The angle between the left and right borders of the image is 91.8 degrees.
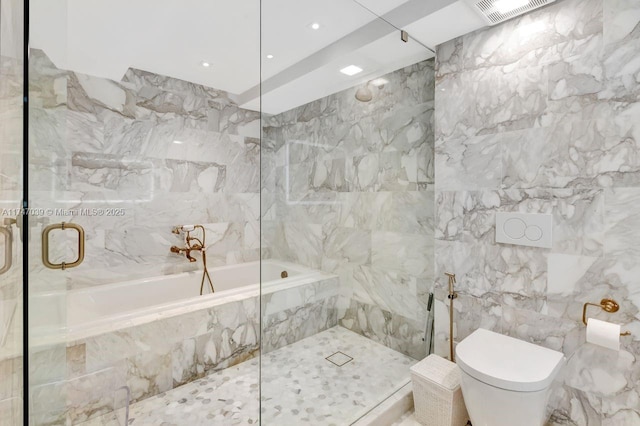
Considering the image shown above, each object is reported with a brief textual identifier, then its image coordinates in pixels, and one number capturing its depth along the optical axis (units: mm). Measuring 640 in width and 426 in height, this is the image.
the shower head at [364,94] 2096
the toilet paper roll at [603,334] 1426
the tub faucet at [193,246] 2975
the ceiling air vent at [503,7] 1638
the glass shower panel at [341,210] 1795
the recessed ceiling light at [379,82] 2139
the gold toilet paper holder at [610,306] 1471
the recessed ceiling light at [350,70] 2027
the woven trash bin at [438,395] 1695
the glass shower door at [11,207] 769
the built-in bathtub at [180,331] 1704
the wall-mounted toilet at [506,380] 1336
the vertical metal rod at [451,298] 2083
